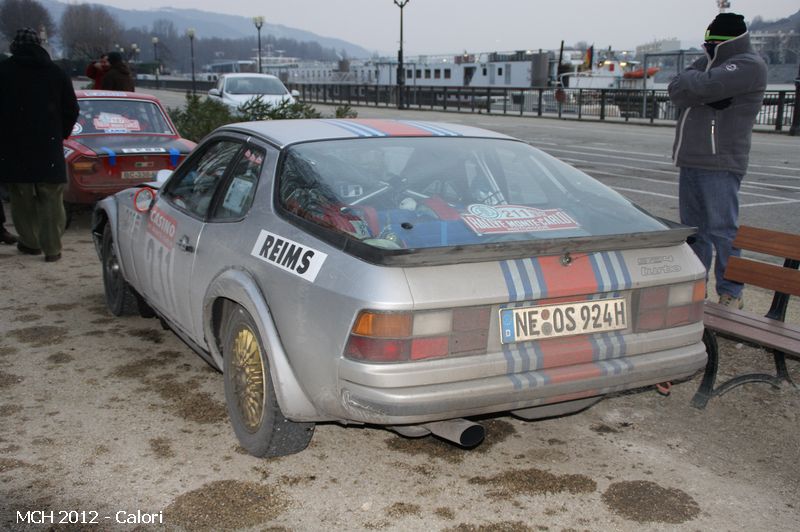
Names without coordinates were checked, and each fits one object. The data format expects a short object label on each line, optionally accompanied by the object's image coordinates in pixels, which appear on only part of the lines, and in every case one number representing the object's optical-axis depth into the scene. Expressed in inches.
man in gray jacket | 217.5
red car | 343.9
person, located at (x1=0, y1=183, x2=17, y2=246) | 330.3
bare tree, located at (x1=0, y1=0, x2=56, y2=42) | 5452.8
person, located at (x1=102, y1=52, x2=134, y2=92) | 524.4
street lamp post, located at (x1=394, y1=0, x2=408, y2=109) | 1663.4
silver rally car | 120.0
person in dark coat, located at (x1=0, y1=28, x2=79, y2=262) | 283.9
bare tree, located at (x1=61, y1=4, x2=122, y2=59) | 5964.6
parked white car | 768.3
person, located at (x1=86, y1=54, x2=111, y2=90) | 554.2
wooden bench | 170.6
